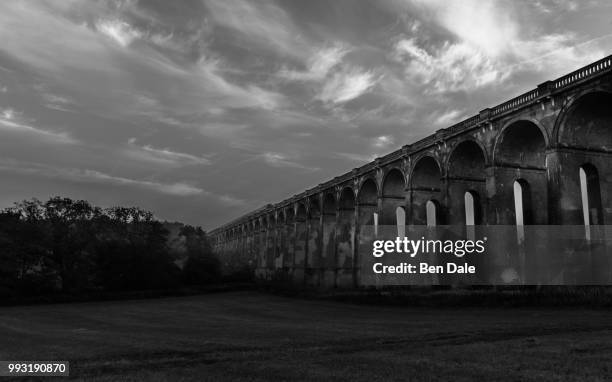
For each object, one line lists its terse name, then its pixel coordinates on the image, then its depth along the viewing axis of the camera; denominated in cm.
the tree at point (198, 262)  5153
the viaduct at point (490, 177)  2367
